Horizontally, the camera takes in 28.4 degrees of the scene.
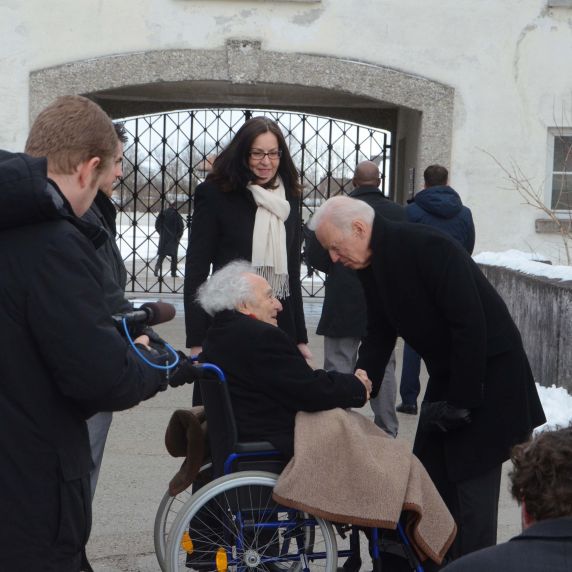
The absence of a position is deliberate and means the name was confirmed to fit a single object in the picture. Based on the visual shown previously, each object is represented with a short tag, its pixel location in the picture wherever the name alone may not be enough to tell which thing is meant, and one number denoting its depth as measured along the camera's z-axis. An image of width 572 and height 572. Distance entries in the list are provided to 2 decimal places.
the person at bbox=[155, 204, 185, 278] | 16.02
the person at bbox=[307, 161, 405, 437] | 7.09
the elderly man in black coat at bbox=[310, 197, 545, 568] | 4.02
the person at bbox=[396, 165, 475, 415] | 8.45
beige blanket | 3.84
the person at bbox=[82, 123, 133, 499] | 4.27
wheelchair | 3.98
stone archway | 12.16
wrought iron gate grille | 13.96
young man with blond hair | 2.61
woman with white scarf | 5.11
